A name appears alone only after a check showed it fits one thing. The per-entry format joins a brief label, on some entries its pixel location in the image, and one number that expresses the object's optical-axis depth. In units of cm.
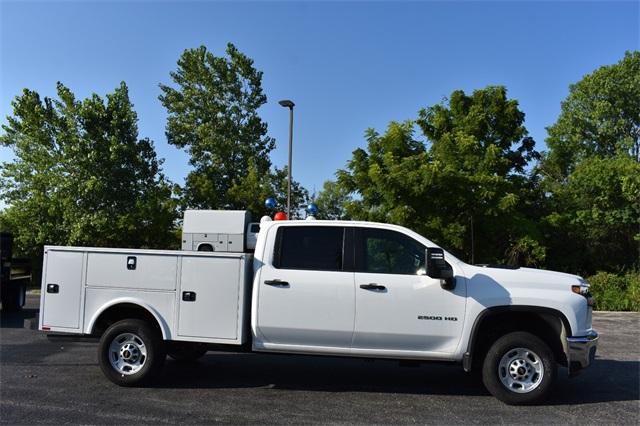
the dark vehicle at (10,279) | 1305
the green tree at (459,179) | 1855
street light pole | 1983
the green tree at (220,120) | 2811
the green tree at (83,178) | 2298
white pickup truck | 603
